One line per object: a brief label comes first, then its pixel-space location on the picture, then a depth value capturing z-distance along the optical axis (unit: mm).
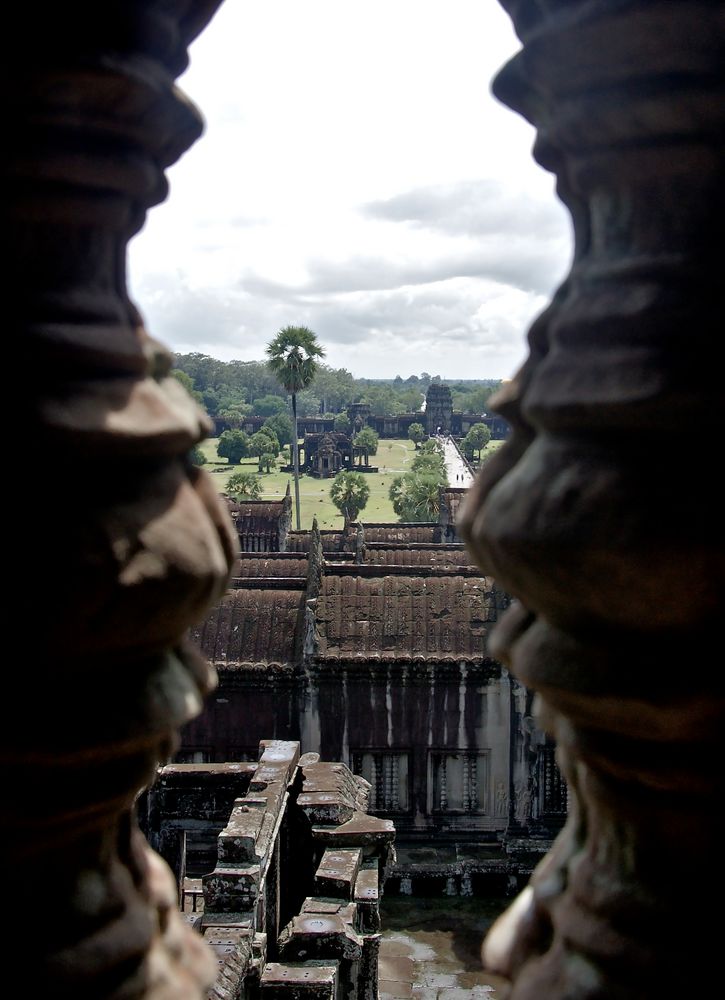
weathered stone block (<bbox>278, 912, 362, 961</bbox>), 8516
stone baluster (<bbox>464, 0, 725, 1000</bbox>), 1492
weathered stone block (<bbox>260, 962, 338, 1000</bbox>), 7969
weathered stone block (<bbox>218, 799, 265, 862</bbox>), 8672
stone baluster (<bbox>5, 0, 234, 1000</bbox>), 1546
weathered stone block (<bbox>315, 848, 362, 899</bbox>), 9500
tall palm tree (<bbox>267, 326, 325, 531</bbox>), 46188
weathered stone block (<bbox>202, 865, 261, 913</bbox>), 8289
